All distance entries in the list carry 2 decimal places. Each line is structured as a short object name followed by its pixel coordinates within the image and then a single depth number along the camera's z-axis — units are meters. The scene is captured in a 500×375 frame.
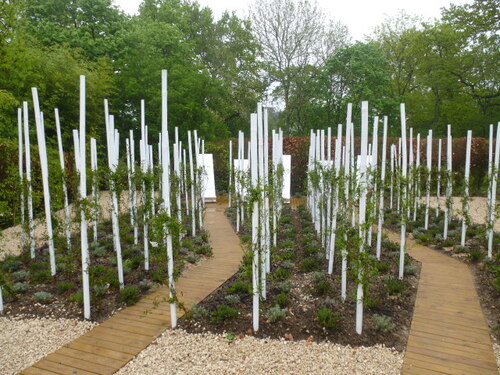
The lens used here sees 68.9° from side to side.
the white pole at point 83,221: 3.94
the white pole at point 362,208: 3.63
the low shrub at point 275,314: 3.98
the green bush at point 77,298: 4.45
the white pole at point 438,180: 8.34
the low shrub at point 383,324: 3.76
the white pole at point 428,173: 7.16
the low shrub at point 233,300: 4.47
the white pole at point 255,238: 3.83
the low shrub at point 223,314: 3.98
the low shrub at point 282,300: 4.35
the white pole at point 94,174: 4.87
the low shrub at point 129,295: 4.55
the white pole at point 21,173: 5.69
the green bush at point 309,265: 5.53
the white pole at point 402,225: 4.76
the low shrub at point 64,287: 4.83
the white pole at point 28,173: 5.32
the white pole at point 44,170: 4.58
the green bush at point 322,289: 4.65
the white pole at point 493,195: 5.86
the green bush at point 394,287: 4.72
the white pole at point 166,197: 3.76
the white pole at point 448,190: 6.97
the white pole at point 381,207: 5.55
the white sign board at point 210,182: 13.66
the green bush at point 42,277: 5.20
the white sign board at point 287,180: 13.02
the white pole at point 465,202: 6.45
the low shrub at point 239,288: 4.82
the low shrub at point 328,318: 3.76
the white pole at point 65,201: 4.91
